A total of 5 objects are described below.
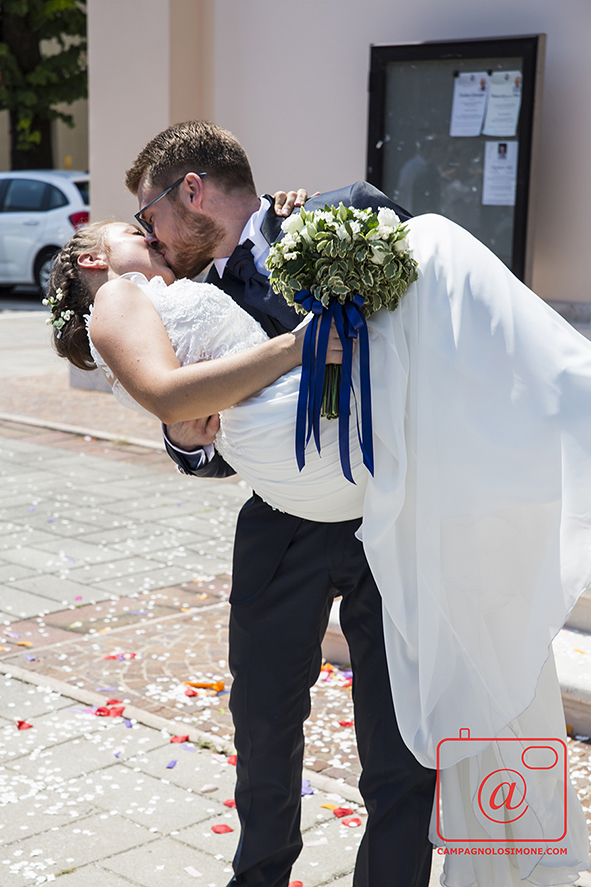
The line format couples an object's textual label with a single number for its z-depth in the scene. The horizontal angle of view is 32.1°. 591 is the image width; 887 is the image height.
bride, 2.02
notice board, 6.32
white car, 15.68
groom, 2.14
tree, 20.98
